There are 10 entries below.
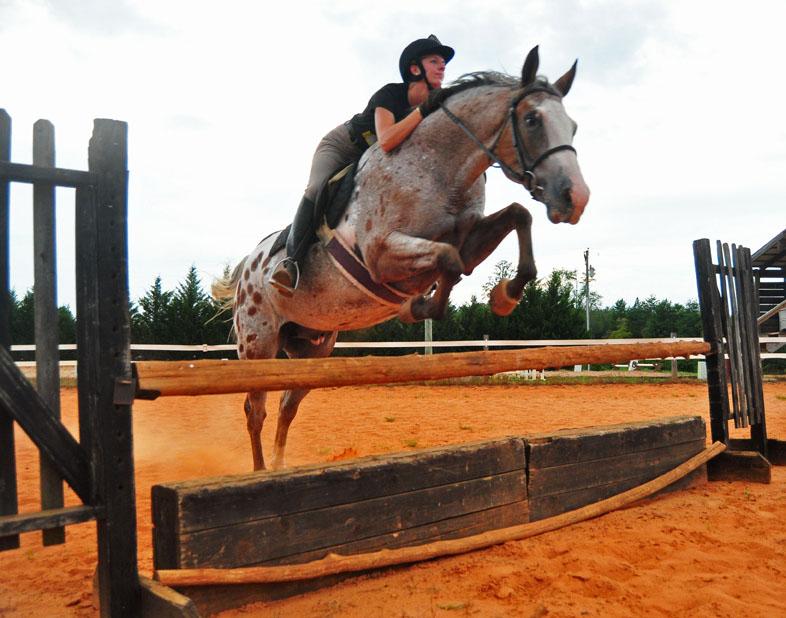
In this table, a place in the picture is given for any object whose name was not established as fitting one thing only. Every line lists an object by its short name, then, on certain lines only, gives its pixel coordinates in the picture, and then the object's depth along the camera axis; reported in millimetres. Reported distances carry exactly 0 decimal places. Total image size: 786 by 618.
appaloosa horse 3336
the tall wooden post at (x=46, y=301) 2055
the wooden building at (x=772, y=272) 17203
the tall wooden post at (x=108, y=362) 2039
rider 3875
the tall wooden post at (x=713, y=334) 4758
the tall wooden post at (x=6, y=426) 1977
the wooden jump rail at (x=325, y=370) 2105
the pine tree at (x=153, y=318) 18828
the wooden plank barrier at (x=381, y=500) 2211
